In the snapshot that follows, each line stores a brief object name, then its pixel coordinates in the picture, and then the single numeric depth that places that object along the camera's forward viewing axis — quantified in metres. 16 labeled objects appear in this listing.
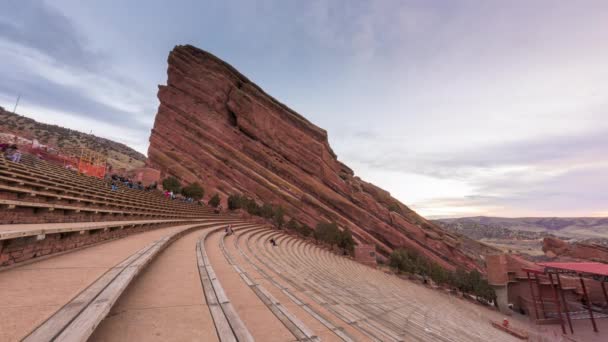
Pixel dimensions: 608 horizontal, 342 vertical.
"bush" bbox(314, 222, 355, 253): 34.27
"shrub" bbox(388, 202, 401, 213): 67.57
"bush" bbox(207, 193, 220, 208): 33.53
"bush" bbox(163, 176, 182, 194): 32.97
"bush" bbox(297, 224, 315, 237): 36.22
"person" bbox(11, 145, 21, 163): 14.51
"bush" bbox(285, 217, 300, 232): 36.66
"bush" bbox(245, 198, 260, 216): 35.66
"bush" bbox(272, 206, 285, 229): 35.68
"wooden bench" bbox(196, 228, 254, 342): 2.69
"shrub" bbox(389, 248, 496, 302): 32.59
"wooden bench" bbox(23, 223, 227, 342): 1.91
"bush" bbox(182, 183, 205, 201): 33.41
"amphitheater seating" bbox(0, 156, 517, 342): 2.61
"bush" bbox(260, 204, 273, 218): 36.75
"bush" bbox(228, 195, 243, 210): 35.88
